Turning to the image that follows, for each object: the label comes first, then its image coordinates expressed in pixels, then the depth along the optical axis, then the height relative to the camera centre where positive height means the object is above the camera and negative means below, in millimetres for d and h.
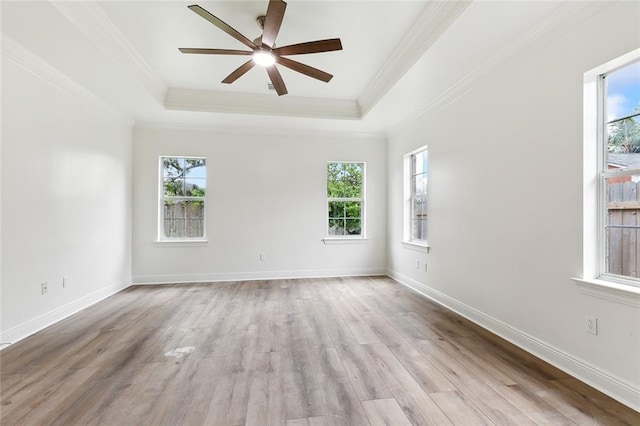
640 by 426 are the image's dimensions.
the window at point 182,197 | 4879 +252
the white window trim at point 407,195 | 4777 +299
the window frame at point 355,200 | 5288 +145
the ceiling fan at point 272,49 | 2020 +1387
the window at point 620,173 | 1843 +267
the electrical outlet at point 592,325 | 1902 -751
